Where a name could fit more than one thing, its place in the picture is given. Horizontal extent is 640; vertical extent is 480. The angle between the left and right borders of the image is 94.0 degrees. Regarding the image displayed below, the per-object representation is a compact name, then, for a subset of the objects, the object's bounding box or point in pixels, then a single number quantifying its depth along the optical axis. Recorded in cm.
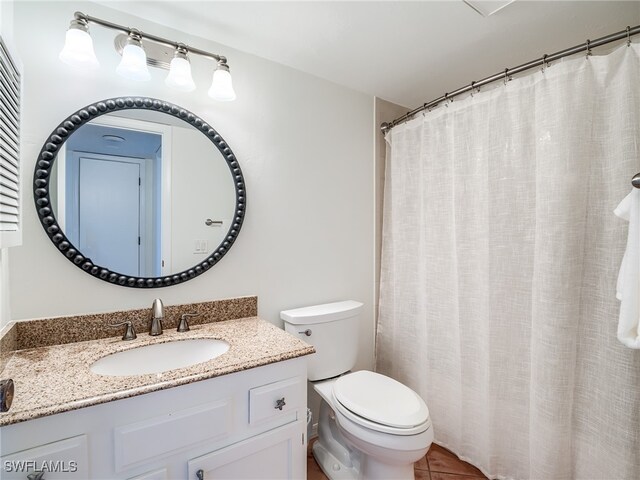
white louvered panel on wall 84
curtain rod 108
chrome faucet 128
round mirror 119
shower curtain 115
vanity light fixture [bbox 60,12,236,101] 109
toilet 124
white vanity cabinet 77
